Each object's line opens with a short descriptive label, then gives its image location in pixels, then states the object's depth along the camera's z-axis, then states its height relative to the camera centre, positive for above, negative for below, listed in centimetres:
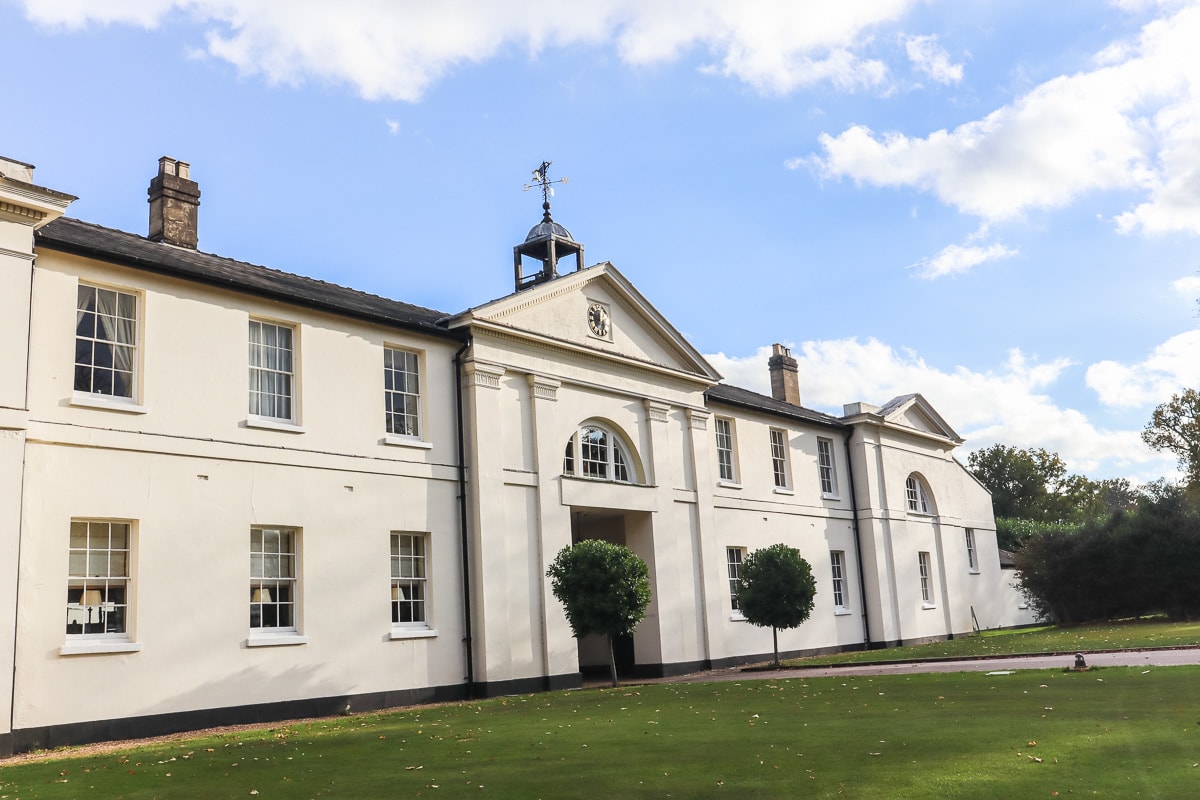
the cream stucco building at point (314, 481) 1405 +240
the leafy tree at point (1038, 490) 7406 +664
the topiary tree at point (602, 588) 1900 +36
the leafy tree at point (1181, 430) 4972 +707
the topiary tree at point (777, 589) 2344 +20
